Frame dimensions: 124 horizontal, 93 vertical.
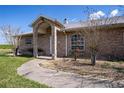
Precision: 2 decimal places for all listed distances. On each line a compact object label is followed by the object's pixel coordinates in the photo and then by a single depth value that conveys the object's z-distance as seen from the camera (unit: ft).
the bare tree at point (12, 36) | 31.67
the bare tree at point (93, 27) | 18.78
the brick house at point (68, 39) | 24.26
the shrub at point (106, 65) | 17.50
